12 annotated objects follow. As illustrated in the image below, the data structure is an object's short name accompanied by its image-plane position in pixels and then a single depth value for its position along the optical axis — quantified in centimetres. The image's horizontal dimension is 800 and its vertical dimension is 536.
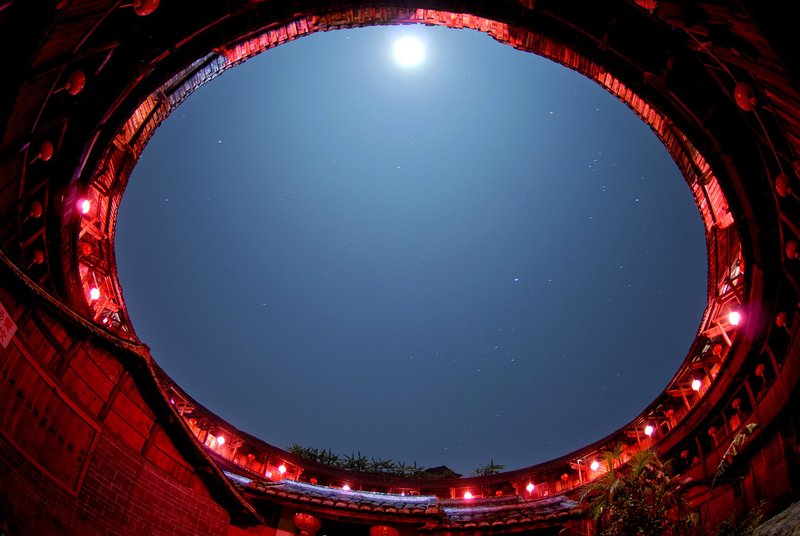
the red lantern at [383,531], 1576
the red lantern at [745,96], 779
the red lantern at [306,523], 1543
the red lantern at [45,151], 875
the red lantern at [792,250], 946
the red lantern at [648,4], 801
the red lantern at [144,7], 895
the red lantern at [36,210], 921
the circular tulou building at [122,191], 715
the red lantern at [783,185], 855
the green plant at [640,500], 999
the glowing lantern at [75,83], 862
